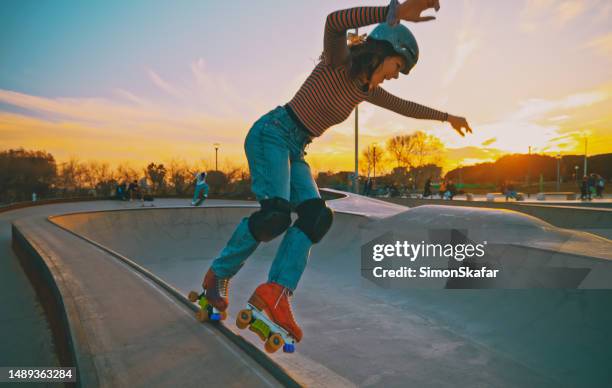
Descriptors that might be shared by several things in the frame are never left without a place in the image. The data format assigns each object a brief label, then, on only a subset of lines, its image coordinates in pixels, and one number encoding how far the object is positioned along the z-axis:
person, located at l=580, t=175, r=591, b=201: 21.61
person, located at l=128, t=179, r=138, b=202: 24.11
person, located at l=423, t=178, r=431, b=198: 27.22
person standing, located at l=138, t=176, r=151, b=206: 20.00
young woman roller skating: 2.04
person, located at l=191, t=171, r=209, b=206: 16.84
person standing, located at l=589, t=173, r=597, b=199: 21.64
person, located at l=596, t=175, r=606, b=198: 23.52
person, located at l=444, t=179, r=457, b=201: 25.50
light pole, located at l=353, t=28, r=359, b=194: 23.79
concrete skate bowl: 3.21
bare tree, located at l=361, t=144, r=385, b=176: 55.56
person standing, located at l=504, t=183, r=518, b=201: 24.38
